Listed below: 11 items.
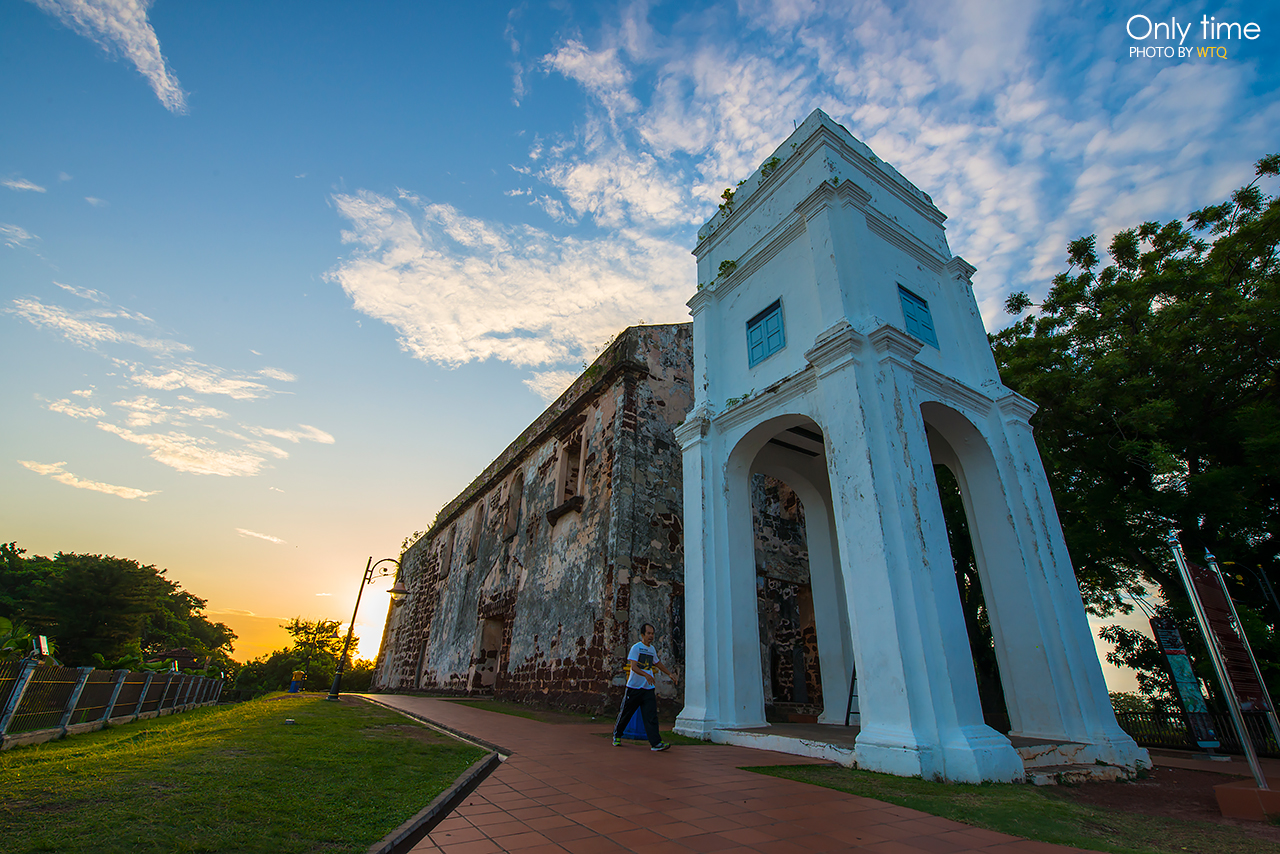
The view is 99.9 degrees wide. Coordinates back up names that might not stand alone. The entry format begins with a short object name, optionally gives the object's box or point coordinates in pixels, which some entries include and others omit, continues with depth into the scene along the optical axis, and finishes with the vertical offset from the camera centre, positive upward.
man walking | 5.53 -0.08
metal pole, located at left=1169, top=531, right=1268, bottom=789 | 3.90 +0.30
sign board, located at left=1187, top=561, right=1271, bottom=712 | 4.14 +0.54
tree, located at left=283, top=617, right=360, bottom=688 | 31.89 +1.15
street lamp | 12.74 +1.38
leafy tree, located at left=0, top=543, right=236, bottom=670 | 21.94 +1.95
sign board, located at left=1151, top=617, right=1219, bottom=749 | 8.05 +0.30
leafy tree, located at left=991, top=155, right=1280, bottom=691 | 9.09 +5.08
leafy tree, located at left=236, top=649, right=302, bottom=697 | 31.08 -0.53
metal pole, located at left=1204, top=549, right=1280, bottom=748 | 3.83 +0.52
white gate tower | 4.98 +2.46
